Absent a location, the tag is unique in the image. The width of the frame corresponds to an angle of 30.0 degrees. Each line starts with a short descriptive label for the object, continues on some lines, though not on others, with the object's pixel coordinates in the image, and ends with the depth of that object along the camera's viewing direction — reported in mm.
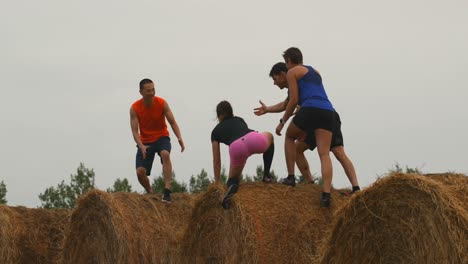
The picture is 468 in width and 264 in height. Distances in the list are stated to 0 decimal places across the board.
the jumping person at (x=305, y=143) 10203
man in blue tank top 9945
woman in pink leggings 10438
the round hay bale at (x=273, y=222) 10094
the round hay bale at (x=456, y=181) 8016
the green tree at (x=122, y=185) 47791
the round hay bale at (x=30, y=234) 13406
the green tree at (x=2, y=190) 43209
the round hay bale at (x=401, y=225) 7543
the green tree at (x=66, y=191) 43969
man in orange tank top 12797
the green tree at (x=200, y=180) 54994
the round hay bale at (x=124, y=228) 12039
